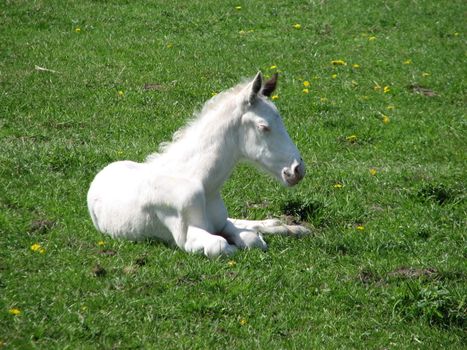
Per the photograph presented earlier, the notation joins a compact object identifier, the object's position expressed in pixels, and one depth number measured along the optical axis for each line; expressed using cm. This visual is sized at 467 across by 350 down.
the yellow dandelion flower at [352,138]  2542
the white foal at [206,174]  1661
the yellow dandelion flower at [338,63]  3219
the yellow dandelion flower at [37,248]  1556
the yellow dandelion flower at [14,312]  1286
